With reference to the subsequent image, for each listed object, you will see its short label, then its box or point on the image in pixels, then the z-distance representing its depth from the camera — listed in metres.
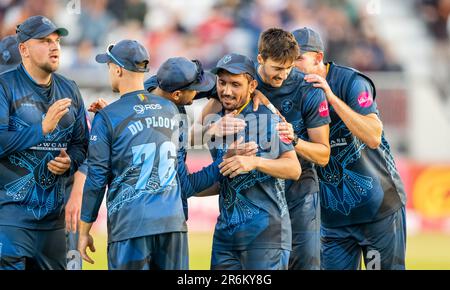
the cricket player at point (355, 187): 16.72
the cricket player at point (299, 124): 15.20
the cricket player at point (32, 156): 15.12
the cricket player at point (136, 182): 13.87
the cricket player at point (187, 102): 14.50
